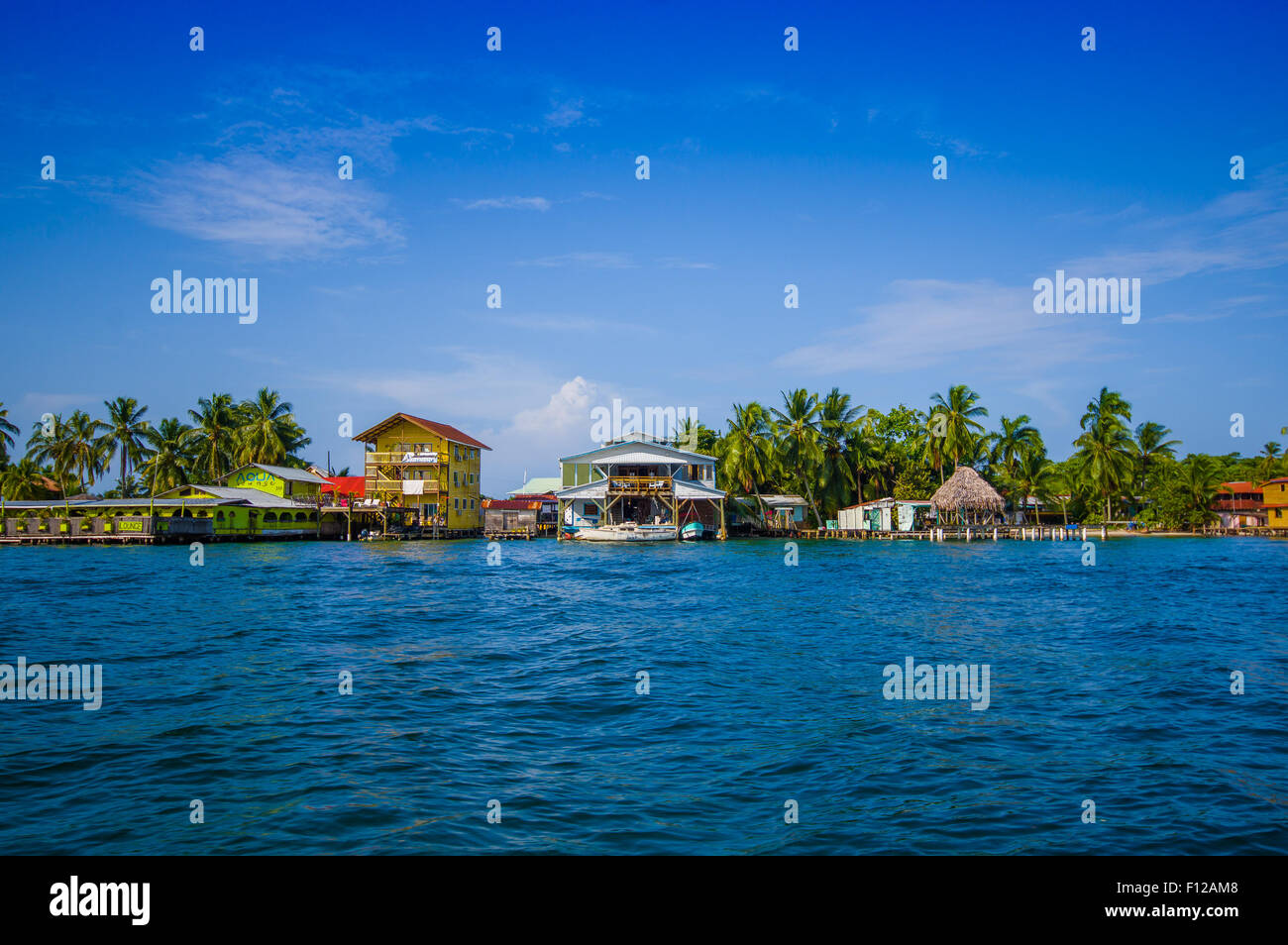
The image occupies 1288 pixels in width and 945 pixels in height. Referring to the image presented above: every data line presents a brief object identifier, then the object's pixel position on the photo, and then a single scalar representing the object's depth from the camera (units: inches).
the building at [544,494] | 2854.3
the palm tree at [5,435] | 2632.9
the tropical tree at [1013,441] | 2709.2
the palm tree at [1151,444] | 2977.4
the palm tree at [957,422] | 2500.0
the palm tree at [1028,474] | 2723.9
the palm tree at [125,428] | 2662.4
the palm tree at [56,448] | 2664.9
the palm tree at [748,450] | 2581.2
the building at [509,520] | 2615.7
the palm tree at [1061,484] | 3016.7
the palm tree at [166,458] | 2689.5
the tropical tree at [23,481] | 2610.7
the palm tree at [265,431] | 2743.6
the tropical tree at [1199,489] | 2832.2
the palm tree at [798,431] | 2630.4
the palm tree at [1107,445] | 2632.9
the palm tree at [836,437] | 2659.9
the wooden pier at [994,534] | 2386.8
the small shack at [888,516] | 2561.5
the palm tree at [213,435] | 2780.5
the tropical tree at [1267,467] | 3155.0
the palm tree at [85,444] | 2691.9
